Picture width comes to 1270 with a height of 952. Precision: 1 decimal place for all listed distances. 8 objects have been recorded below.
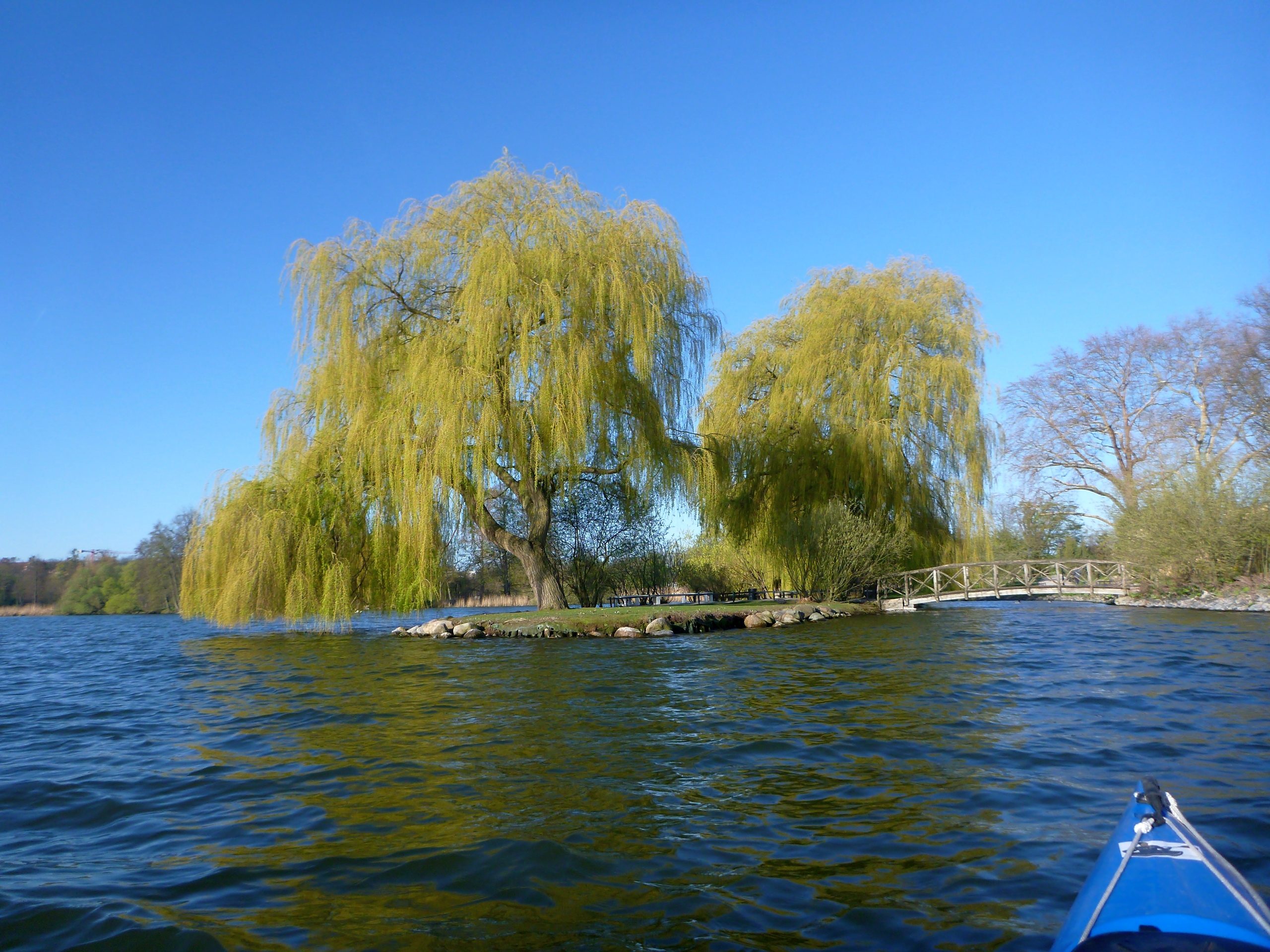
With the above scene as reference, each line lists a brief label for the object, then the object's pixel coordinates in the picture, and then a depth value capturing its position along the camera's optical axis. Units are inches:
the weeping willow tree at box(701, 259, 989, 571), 817.5
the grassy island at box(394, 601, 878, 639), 616.1
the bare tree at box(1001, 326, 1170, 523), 1011.9
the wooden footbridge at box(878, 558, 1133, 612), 865.5
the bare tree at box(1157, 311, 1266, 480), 884.6
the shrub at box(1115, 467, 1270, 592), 672.4
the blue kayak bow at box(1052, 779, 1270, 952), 89.0
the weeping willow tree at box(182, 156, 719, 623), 627.2
